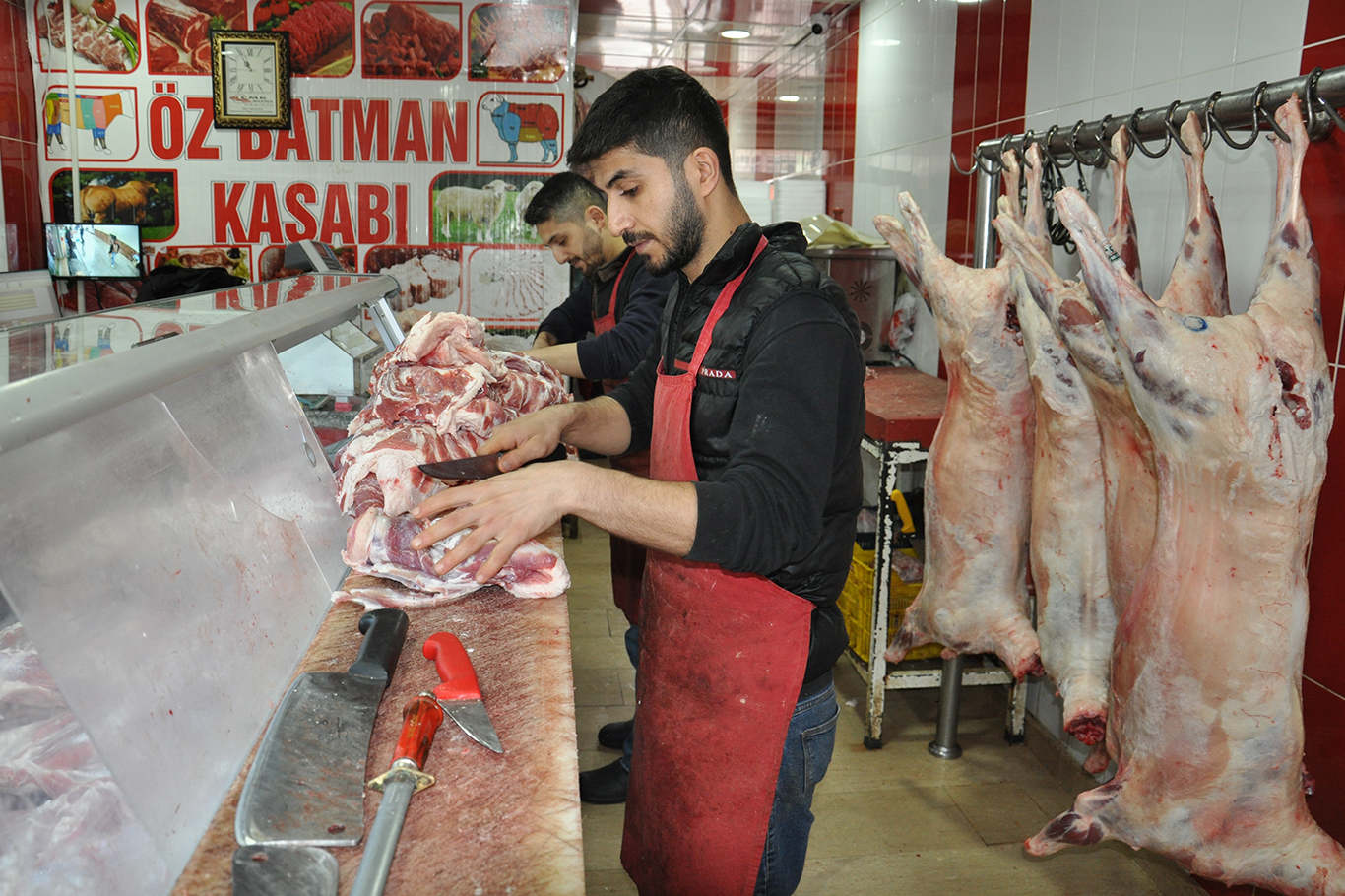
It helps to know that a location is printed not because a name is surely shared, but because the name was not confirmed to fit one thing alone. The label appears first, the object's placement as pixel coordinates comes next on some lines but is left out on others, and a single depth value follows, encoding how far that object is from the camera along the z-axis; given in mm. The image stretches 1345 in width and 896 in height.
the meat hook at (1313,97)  1812
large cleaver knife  1050
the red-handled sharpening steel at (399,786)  978
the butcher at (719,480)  1674
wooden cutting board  1018
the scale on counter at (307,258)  3801
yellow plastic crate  3715
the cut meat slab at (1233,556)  1786
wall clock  5535
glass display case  1009
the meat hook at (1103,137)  2410
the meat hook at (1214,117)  2057
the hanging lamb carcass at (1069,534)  2387
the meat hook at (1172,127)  2162
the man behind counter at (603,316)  3201
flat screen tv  5500
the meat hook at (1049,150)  2643
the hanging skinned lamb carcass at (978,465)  2684
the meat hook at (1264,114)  1856
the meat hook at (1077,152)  2521
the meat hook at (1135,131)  2290
